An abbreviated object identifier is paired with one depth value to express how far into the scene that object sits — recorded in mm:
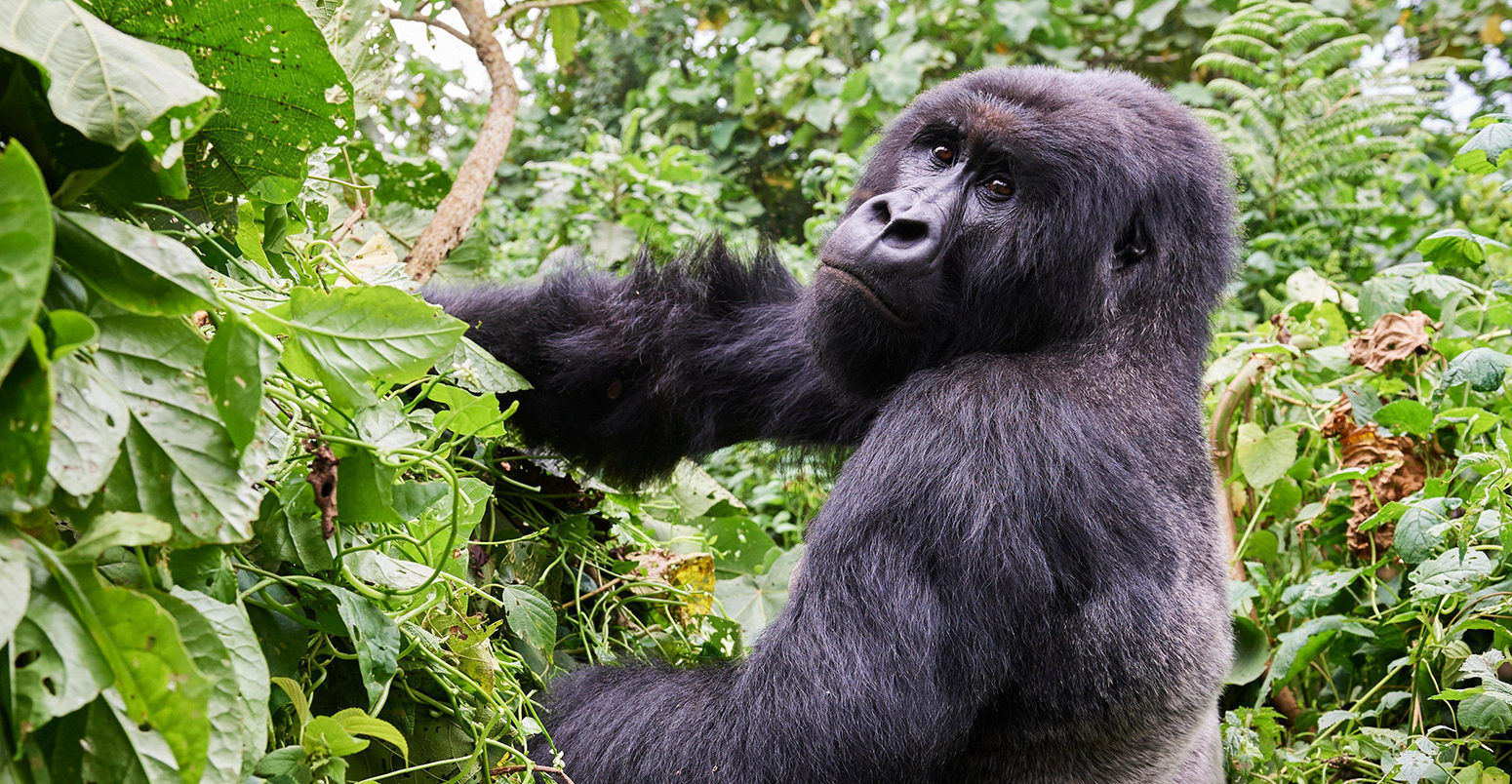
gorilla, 1941
